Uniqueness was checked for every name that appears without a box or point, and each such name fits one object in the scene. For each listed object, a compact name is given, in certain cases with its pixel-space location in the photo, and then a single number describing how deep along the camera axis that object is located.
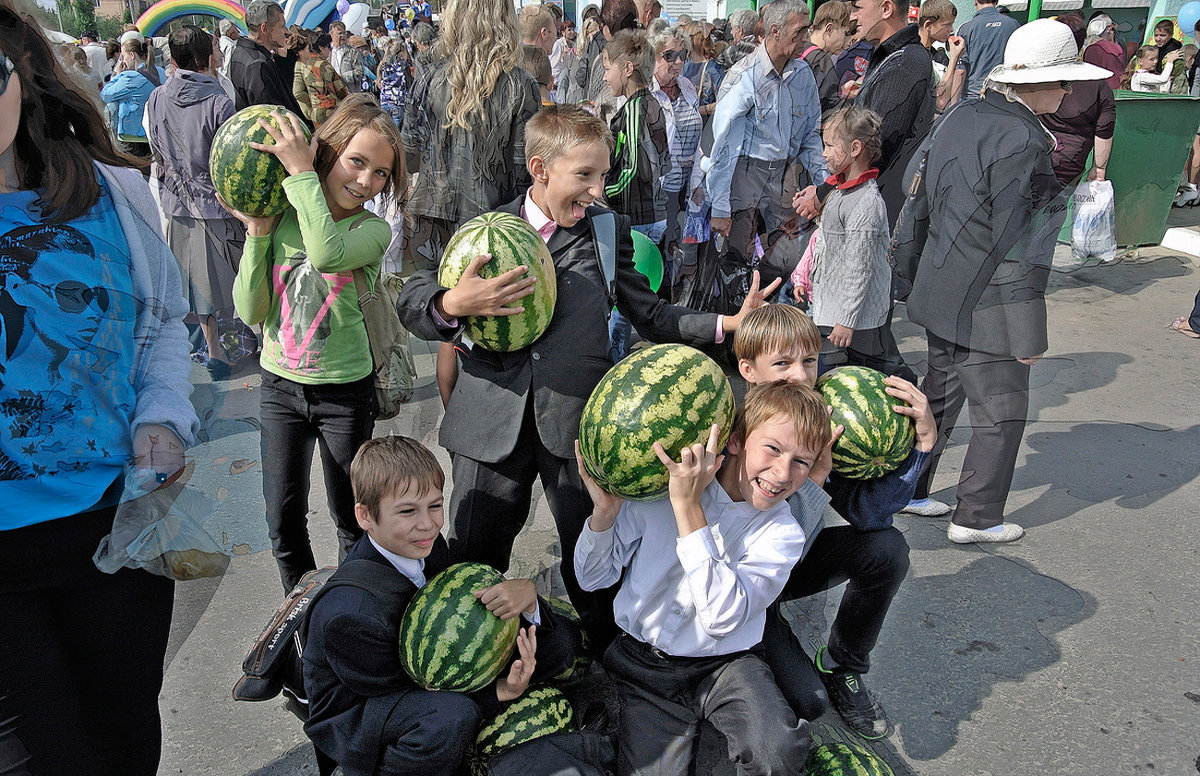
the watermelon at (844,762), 2.37
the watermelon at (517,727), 2.42
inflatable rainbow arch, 19.47
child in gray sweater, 3.98
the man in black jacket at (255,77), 6.58
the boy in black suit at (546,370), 2.62
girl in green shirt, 2.81
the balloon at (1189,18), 11.85
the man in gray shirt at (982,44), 7.77
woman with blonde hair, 4.27
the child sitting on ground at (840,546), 2.61
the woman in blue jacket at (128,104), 6.74
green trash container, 9.00
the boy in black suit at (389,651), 2.26
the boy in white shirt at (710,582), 2.26
